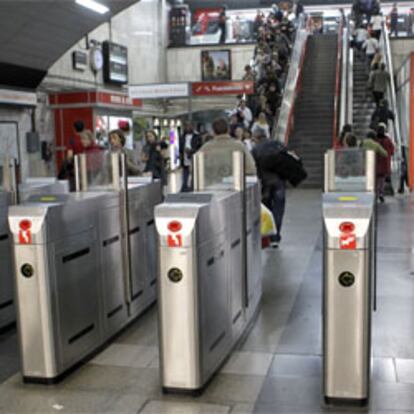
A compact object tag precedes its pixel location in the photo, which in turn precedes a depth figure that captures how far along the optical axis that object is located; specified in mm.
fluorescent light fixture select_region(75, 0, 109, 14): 10297
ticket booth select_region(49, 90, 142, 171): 15016
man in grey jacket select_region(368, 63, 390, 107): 14688
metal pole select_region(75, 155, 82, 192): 4766
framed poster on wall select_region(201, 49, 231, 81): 24234
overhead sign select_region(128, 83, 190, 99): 12464
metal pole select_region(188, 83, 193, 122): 12098
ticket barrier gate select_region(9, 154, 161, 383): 3600
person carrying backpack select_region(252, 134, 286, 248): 7336
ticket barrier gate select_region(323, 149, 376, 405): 3164
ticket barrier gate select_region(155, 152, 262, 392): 3355
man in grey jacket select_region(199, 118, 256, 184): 4543
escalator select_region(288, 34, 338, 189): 14500
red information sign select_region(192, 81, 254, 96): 14285
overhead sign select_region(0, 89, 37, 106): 12255
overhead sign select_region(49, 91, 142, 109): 14875
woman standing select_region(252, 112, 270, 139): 11078
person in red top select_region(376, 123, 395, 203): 10523
